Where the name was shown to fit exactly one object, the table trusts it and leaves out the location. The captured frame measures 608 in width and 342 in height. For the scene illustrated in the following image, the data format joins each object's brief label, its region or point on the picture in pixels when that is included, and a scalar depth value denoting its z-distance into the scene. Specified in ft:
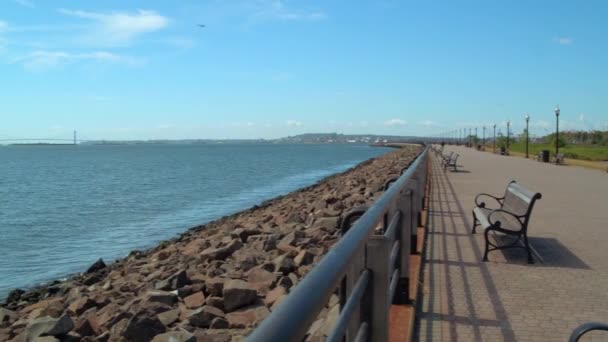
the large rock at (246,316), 17.71
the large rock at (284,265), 23.75
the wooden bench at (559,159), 106.11
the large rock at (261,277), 21.86
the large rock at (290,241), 28.17
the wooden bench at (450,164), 83.93
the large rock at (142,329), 17.71
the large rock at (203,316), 18.13
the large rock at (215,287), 21.28
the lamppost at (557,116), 120.93
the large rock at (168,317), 18.83
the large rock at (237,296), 19.35
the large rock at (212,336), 15.99
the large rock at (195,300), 20.85
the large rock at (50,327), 18.70
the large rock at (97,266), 39.73
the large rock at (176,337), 15.23
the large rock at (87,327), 19.60
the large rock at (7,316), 25.98
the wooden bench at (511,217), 21.12
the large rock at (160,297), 20.75
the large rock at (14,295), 33.76
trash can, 114.32
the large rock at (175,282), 23.70
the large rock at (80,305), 23.88
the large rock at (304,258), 24.57
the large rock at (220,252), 31.19
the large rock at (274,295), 19.31
